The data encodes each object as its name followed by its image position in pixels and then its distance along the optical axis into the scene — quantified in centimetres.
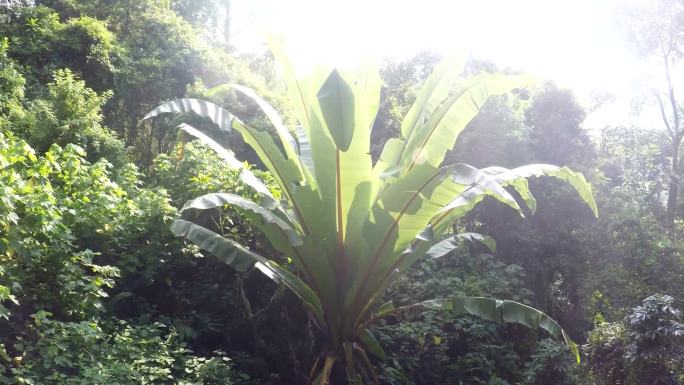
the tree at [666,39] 1251
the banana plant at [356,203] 452
